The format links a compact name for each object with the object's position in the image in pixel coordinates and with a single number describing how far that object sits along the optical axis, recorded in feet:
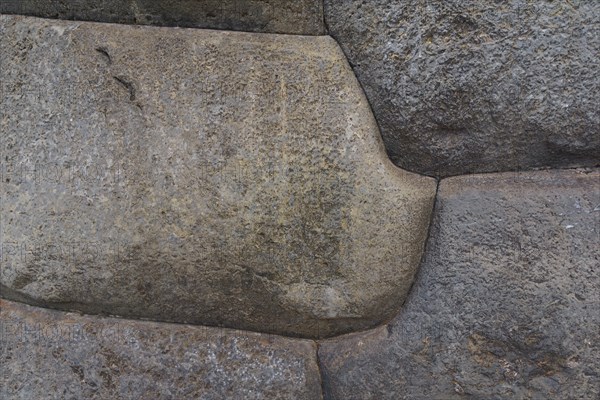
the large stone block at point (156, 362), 3.21
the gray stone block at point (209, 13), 3.16
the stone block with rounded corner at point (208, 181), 3.10
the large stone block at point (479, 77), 2.94
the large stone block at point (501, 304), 2.99
